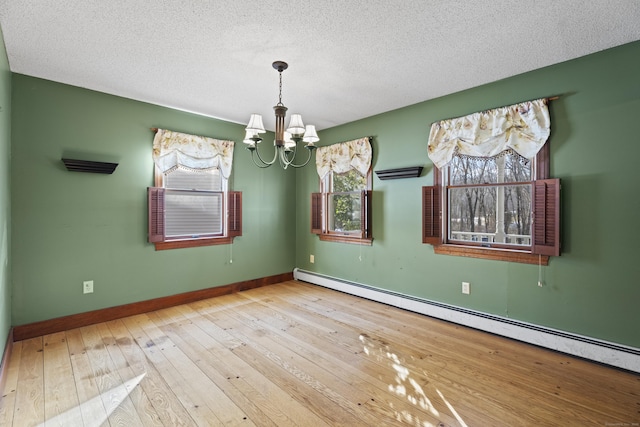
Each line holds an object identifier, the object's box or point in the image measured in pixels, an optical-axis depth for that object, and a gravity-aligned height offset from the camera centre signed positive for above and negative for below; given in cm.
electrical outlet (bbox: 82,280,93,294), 324 -79
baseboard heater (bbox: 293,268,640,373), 241 -113
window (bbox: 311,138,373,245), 422 +27
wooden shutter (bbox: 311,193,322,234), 481 +0
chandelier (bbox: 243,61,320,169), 262 +74
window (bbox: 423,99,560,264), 274 +6
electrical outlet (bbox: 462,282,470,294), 329 -82
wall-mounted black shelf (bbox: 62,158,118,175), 306 +50
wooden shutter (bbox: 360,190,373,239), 416 -3
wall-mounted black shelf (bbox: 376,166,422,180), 366 +50
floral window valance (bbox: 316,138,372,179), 422 +83
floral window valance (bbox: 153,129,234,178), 375 +81
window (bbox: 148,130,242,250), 372 +13
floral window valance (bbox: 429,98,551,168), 279 +81
